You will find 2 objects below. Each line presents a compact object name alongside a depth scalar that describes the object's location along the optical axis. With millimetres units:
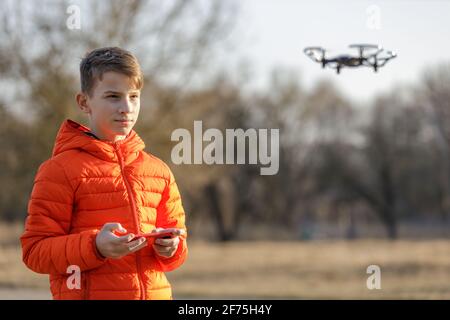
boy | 6738
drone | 11141
